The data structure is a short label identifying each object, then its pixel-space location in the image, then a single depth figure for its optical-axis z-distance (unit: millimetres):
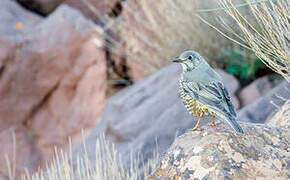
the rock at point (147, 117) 11227
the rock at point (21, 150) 17609
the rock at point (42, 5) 19109
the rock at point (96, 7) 18266
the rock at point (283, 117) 7406
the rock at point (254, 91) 12977
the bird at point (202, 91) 6316
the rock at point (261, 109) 10473
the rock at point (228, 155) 5711
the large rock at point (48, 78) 17109
